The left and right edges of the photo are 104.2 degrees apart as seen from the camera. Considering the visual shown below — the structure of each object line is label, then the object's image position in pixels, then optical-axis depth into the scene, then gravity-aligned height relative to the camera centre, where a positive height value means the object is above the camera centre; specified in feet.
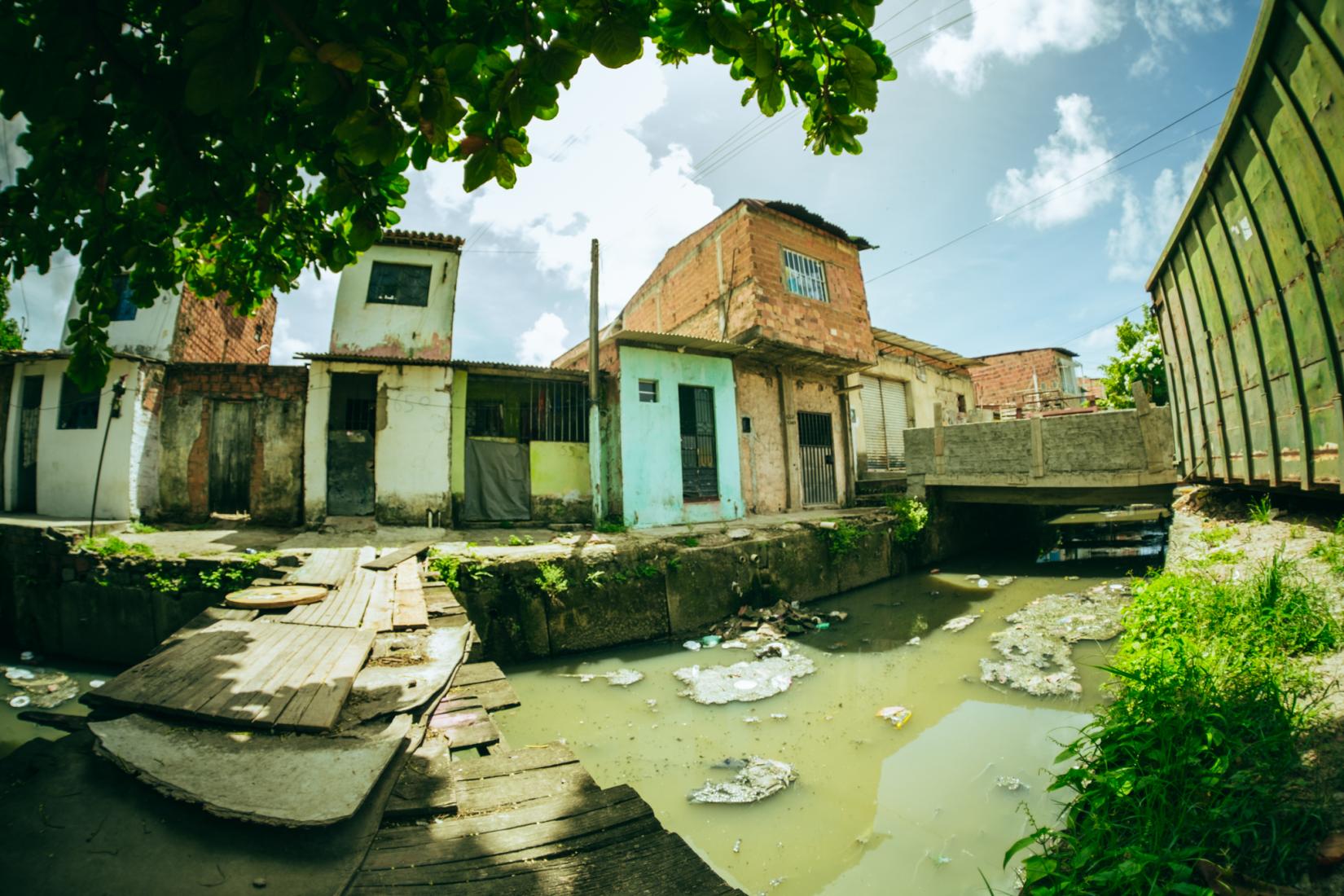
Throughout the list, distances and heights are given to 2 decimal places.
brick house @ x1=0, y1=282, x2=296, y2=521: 30.94 +4.58
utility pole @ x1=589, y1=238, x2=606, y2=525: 33.55 +4.50
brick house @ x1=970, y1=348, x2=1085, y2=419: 78.23 +16.29
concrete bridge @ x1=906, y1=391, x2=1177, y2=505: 31.14 +1.41
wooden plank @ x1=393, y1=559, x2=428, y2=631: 12.00 -2.73
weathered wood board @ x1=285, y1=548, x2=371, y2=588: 16.66 -2.28
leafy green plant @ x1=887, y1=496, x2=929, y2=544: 37.70 -2.38
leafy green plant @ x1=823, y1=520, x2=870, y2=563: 33.19 -3.34
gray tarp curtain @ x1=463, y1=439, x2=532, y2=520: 34.19 +1.08
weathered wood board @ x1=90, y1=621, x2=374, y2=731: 6.09 -2.38
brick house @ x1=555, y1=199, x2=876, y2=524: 37.35 +10.40
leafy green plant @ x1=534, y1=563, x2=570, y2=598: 23.40 -3.78
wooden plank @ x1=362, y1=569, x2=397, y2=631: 11.71 -2.67
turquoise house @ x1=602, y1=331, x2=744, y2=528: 34.55 +4.10
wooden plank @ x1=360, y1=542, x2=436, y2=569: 20.42 -2.29
